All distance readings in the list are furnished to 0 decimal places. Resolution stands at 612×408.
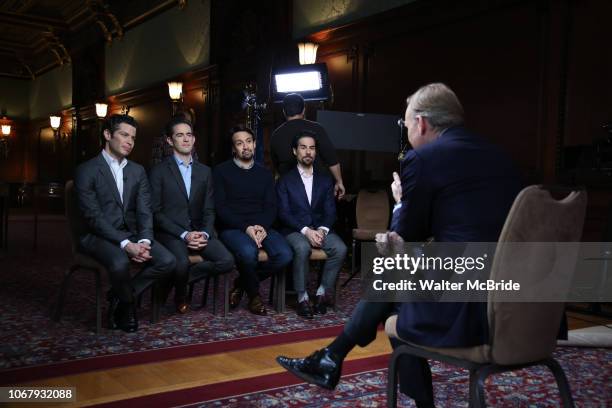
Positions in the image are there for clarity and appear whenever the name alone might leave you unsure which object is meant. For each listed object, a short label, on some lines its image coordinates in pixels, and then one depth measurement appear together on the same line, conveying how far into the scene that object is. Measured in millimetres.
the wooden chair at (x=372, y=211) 5402
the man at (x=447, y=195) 1568
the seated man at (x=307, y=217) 3916
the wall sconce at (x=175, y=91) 10305
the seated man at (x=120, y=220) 3332
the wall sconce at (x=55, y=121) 15609
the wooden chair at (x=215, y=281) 3693
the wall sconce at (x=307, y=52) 7203
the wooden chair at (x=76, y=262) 3373
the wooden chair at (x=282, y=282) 3965
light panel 6195
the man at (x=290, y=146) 4543
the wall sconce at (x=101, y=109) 13211
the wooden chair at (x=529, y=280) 1423
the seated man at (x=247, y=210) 3869
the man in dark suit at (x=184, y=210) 3689
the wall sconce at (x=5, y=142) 17333
